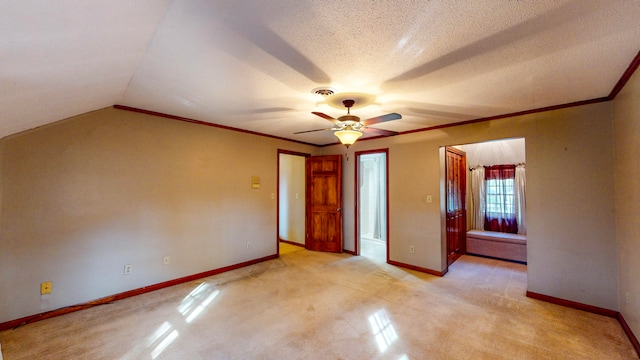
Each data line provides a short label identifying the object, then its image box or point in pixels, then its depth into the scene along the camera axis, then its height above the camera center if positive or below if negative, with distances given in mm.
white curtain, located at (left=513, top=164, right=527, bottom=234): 5148 -313
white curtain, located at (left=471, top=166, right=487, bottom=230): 5645 -312
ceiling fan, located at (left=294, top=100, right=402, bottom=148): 2656 +618
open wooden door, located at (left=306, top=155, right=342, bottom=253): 5355 -417
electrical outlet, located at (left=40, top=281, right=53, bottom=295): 2643 -1077
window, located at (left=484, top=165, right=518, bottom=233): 5332 -346
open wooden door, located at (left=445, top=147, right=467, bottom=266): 4441 -364
